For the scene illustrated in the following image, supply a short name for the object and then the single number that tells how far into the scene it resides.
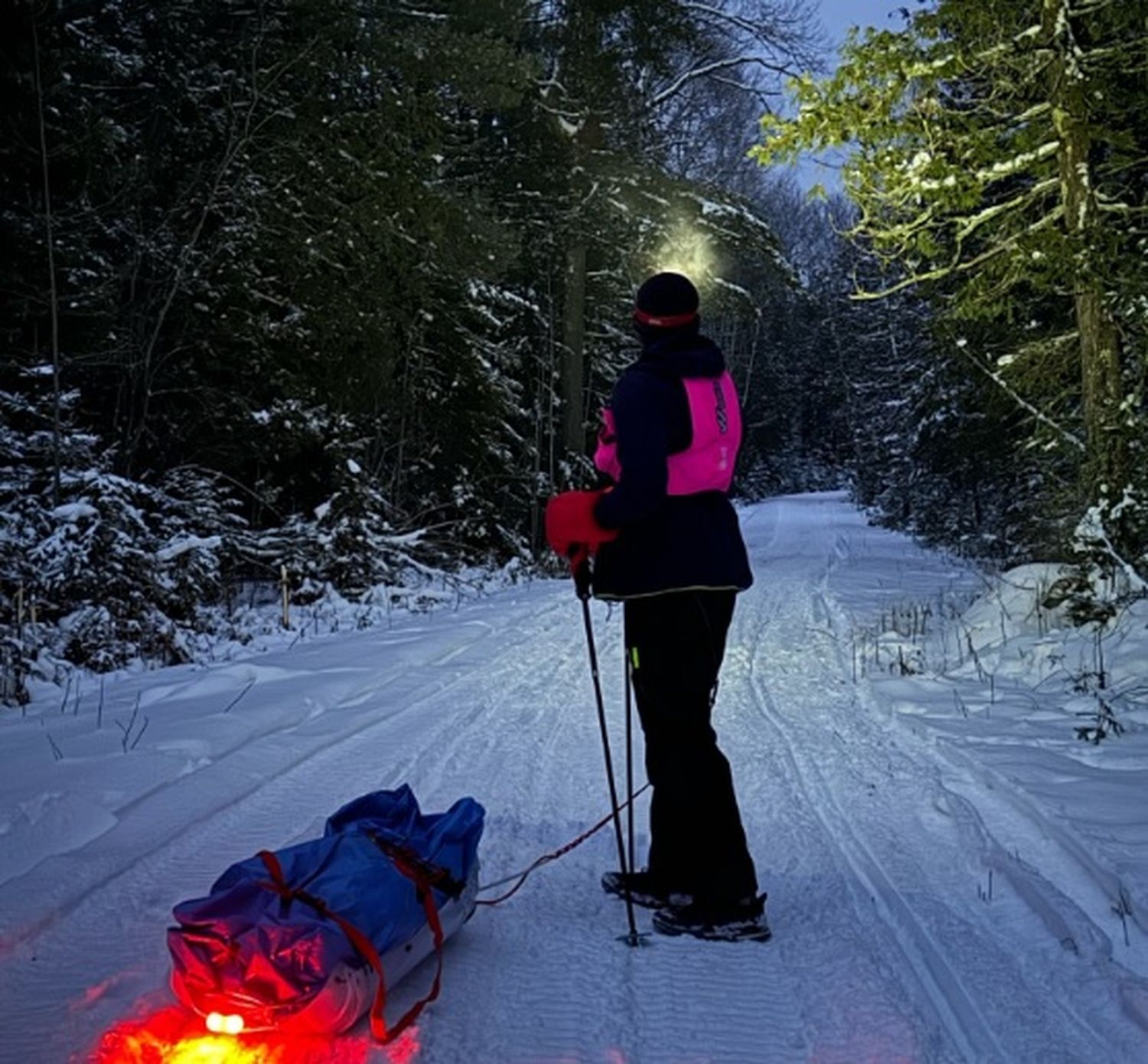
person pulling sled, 3.03
